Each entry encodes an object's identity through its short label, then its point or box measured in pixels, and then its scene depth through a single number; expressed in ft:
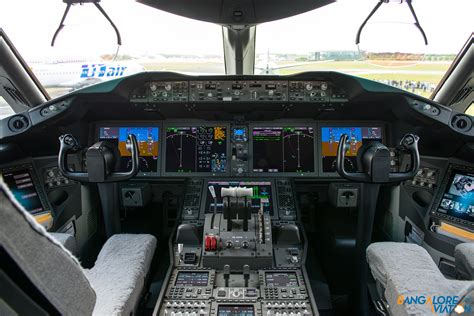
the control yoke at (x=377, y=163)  6.77
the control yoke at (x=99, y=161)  7.05
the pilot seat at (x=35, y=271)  1.94
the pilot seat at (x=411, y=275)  4.29
